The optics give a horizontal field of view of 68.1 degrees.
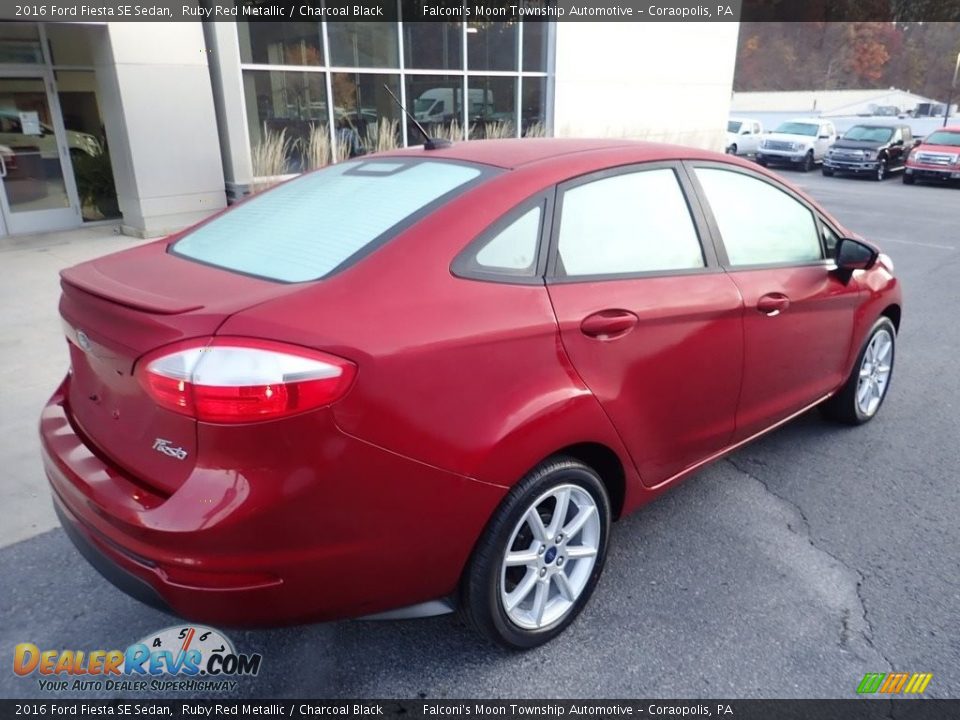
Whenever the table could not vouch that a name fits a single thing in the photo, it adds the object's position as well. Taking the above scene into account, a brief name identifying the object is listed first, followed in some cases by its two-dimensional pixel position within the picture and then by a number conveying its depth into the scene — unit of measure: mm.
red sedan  1815
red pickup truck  19859
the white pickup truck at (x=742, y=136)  26891
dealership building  9148
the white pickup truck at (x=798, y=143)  23562
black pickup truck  21594
